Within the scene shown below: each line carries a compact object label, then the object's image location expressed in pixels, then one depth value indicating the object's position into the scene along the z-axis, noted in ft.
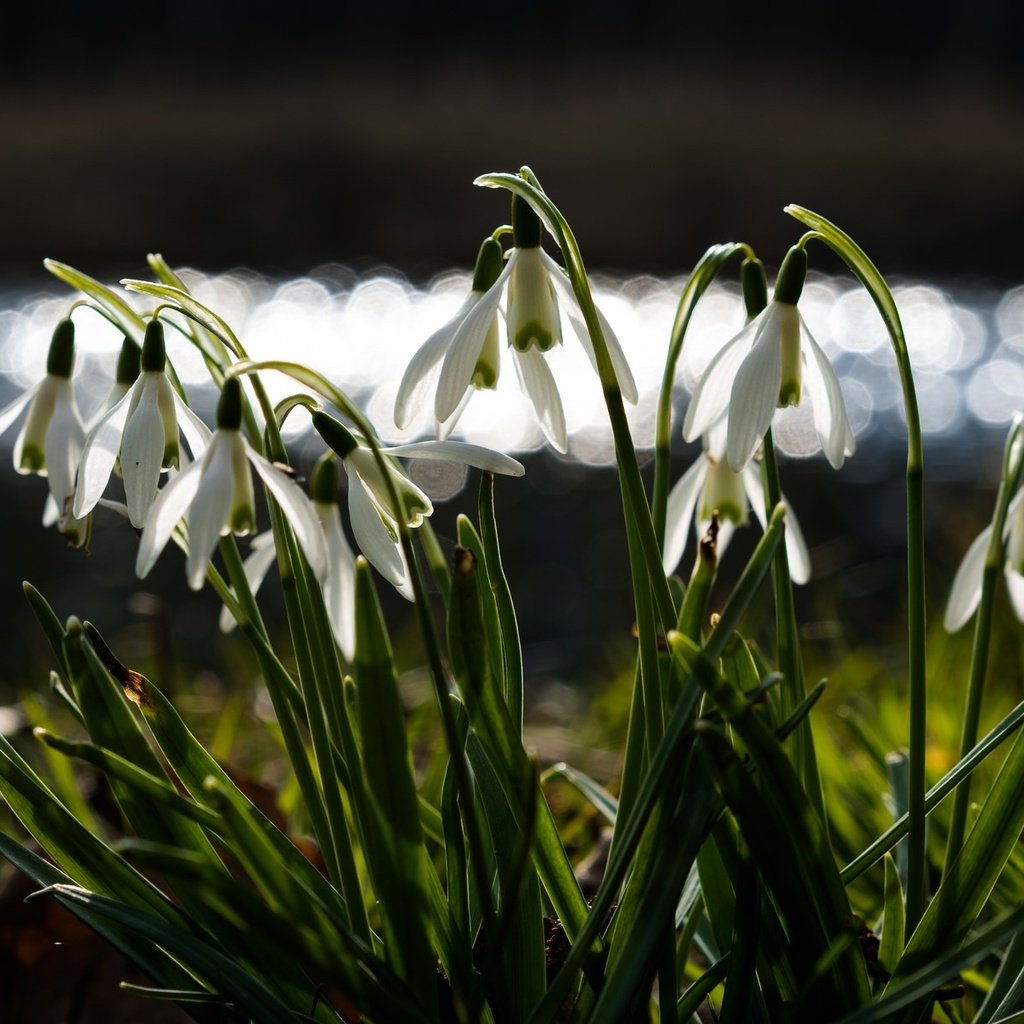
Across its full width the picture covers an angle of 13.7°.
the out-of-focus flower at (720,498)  1.95
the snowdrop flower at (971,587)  2.01
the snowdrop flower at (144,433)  1.84
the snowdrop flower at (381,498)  1.82
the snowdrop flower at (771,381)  1.84
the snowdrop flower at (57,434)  1.88
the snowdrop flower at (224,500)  1.77
